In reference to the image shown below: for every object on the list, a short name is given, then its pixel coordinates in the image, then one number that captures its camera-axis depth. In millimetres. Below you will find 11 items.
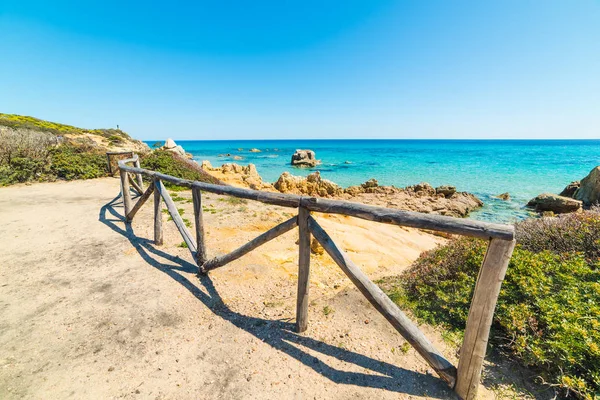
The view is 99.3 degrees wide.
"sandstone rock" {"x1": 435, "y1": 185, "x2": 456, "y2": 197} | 19359
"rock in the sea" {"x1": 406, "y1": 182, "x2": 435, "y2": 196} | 19562
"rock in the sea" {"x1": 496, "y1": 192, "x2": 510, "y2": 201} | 19714
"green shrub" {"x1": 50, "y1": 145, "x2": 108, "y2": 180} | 12977
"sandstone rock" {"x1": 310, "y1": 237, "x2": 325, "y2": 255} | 6289
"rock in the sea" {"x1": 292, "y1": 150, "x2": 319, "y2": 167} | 43031
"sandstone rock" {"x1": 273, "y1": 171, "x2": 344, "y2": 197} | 17766
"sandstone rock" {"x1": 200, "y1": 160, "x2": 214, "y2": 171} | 21041
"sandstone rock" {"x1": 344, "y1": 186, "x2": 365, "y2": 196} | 19581
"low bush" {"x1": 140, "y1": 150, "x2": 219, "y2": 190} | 13906
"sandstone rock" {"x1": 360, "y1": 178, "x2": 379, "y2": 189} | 21561
